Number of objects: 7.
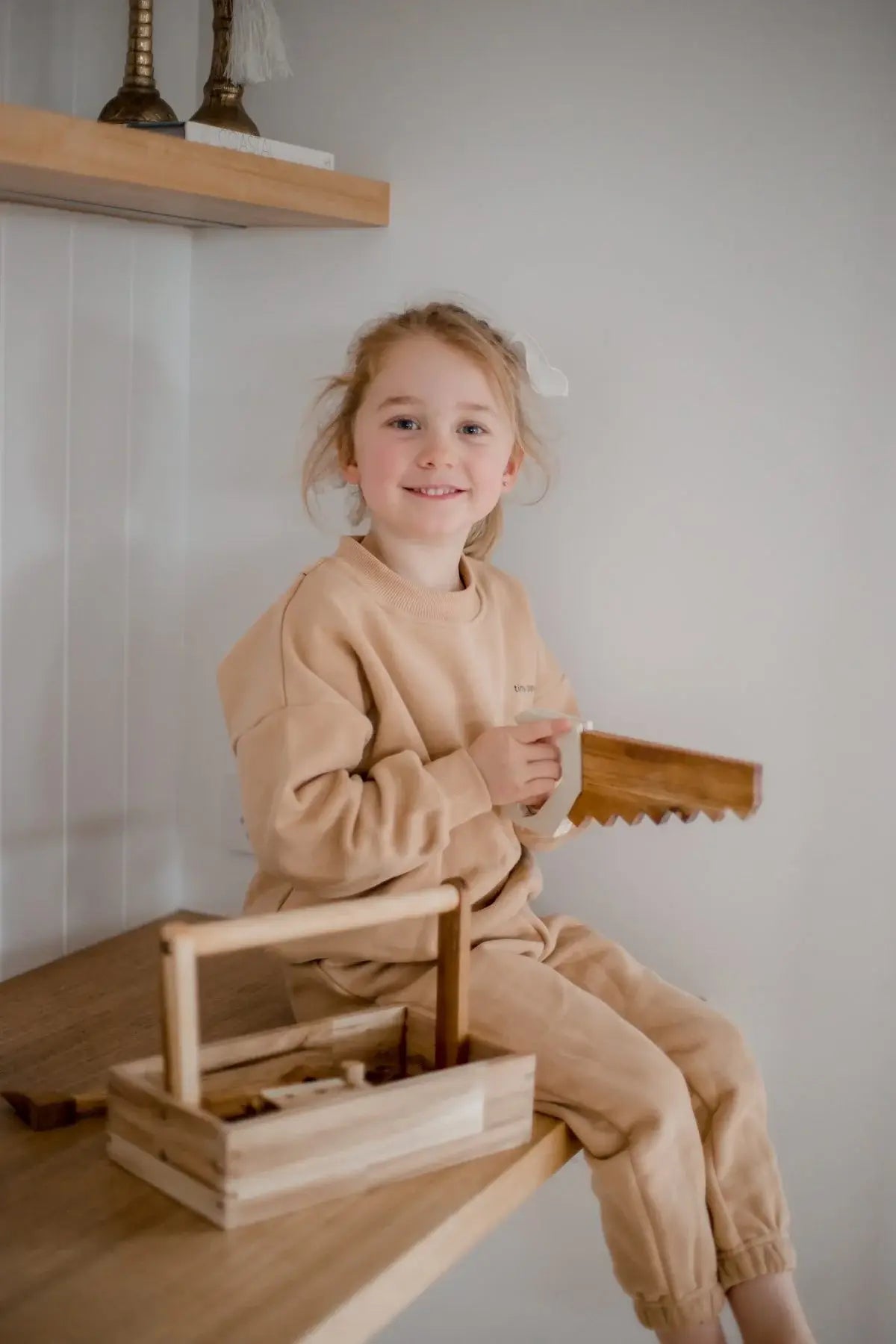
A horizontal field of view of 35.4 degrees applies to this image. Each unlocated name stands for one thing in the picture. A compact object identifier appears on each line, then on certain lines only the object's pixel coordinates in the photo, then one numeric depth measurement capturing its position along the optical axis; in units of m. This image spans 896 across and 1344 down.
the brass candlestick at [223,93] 1.26
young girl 1.00
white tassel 1.28
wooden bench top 0.76
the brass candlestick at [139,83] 1.21
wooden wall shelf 1.04
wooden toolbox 0.84
